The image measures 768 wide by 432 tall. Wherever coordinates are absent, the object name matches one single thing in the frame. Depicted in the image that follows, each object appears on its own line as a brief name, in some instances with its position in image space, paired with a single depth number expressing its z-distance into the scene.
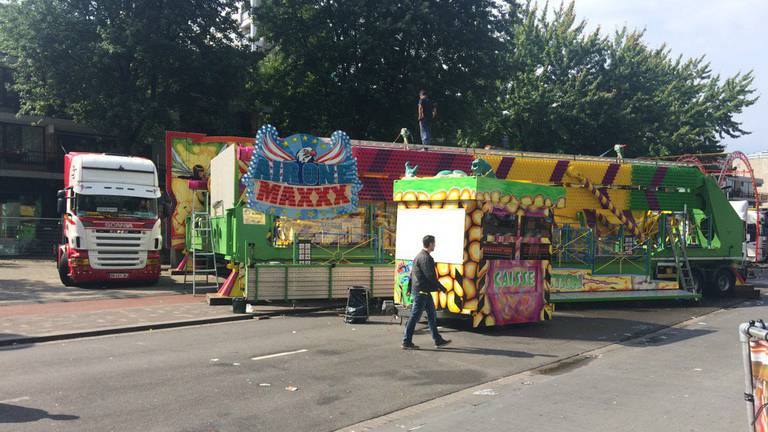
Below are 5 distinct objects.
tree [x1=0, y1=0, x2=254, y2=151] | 24.16
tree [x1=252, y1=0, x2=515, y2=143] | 25.23
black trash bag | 12.02
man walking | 9.44
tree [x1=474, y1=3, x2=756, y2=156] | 33.72
